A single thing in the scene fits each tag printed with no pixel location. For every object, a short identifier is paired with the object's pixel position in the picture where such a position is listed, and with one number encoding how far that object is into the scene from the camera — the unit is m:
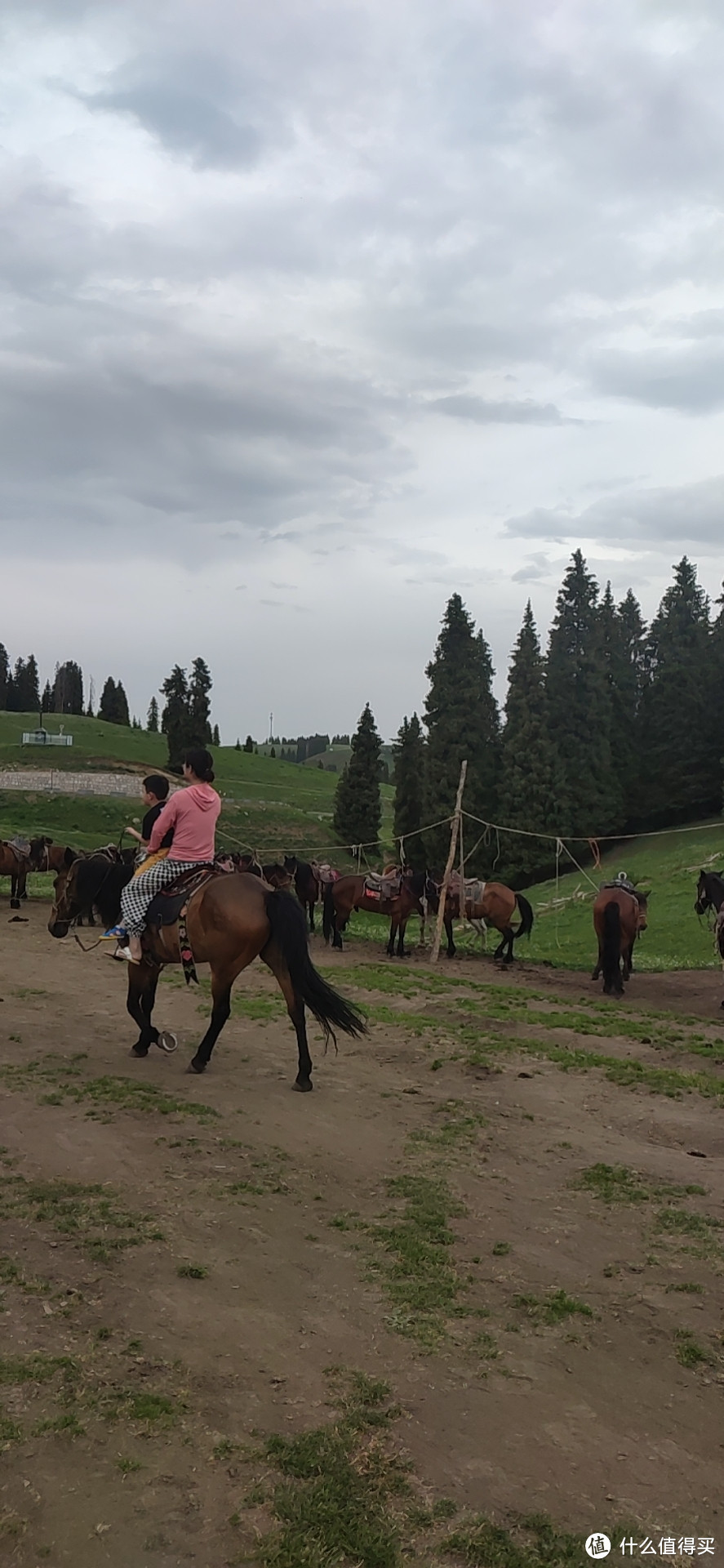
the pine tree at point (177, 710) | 62.16
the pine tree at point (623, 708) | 48.03
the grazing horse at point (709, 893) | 16.00
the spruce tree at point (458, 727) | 43.47
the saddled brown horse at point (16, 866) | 21.62
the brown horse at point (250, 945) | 7.80
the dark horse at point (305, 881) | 22.47
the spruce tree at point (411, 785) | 47.25
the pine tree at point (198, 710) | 62.56
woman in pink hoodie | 8.11
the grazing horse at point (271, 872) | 20.97
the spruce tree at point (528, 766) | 42.06
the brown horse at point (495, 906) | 18.61
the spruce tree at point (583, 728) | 43.66
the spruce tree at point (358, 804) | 52.56
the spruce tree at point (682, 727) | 47.03
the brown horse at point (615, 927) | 14.77
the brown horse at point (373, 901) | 19.64
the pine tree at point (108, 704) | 112.25
